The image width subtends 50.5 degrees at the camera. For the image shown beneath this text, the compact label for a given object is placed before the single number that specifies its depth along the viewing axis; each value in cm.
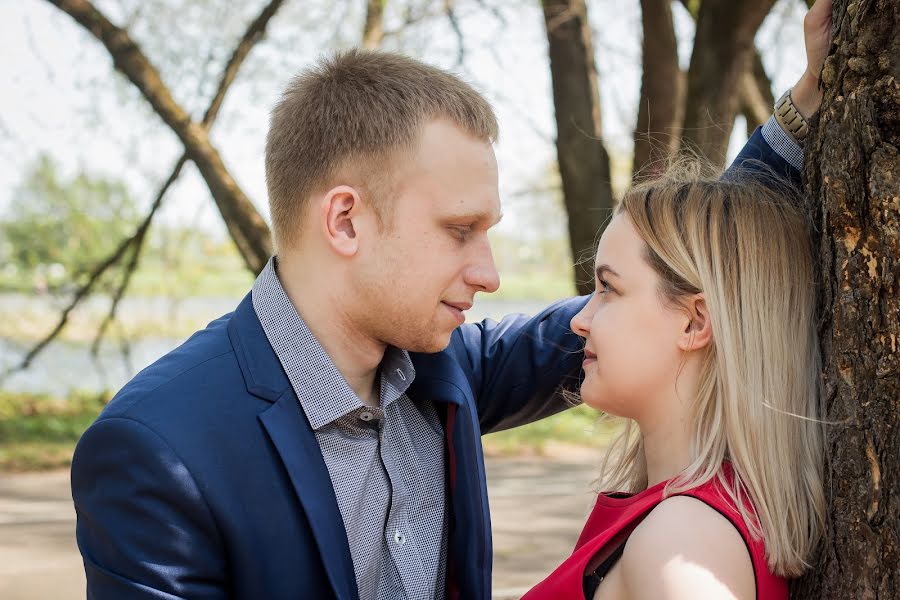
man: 188
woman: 167
